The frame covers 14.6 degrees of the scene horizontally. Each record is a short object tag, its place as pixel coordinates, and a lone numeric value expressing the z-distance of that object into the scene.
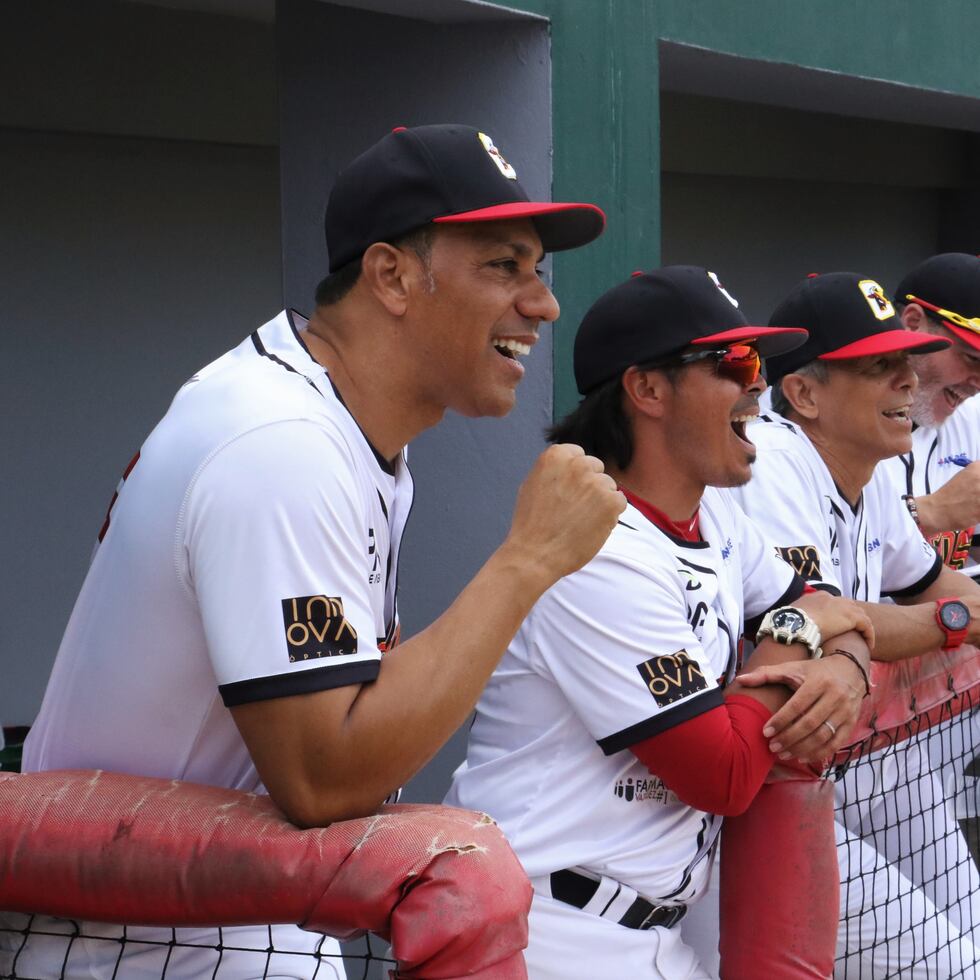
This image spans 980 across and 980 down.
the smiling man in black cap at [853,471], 5.37
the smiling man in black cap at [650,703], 4.65
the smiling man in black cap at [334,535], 4.15
